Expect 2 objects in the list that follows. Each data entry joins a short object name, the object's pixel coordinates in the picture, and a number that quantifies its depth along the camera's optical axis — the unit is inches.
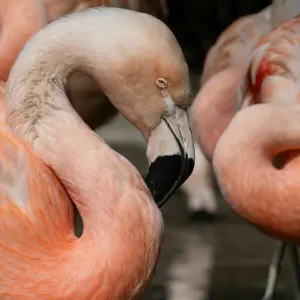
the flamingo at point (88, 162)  148.1
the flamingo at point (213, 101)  255.0
